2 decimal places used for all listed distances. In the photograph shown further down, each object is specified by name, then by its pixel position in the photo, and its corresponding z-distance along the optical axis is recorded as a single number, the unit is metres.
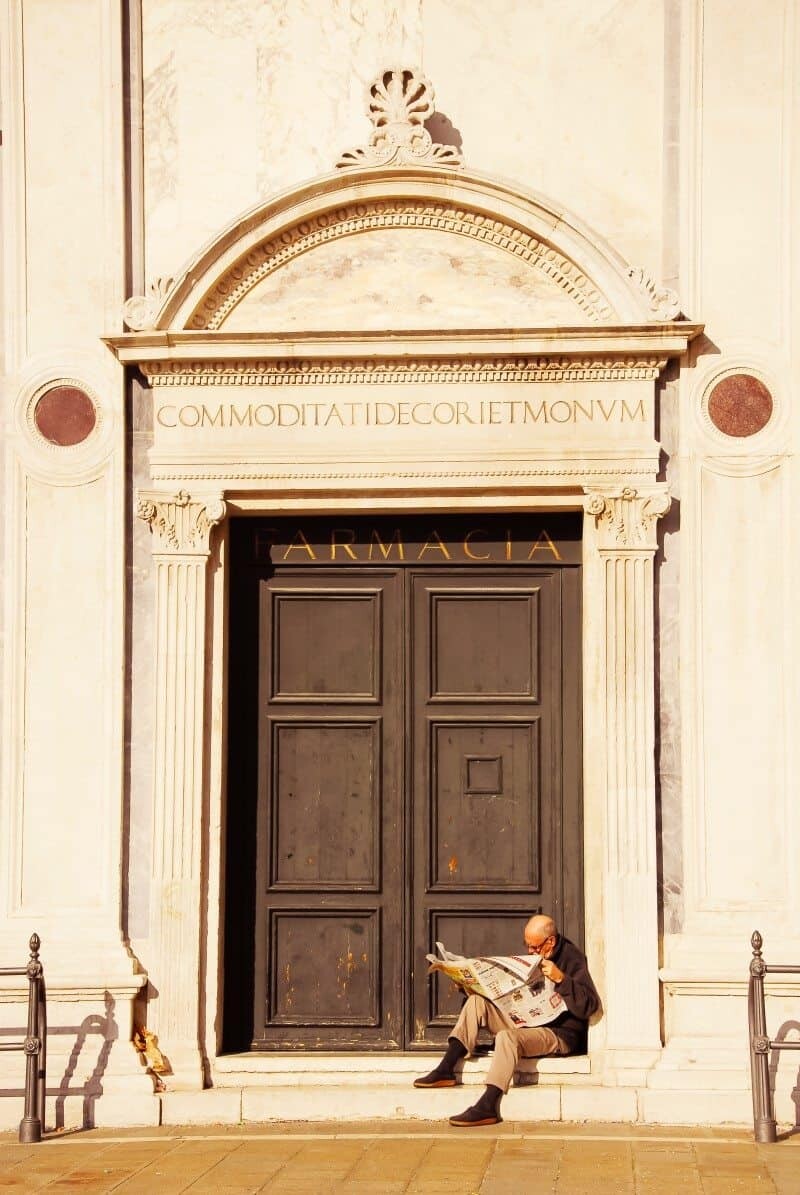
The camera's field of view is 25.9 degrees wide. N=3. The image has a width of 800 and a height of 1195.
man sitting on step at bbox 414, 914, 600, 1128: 9.54
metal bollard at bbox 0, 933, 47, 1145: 9.08
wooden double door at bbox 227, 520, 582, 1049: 10.18
